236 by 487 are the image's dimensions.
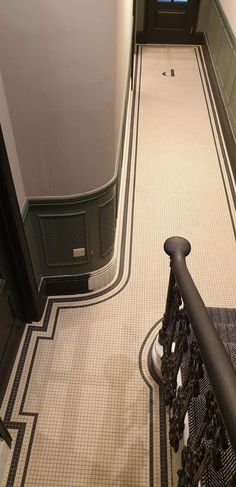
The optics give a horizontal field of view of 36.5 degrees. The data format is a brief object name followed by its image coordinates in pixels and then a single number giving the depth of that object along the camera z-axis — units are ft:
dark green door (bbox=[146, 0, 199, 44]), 22.24
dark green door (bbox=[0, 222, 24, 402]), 7.57
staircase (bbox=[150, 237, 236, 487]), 3.22
